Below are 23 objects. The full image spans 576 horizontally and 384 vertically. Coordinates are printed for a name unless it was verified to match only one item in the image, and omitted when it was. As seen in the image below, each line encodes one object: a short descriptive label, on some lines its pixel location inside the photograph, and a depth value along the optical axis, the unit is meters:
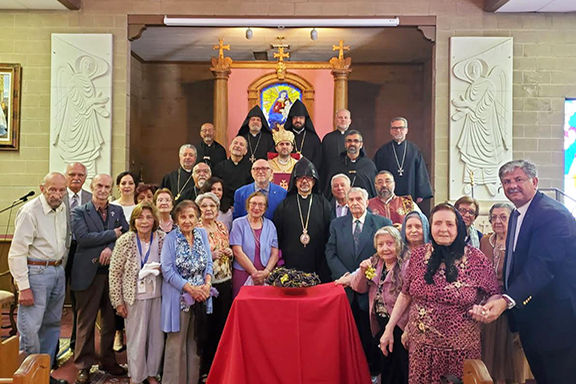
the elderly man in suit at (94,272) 4.24
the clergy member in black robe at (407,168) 6.35
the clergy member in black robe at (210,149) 6.75
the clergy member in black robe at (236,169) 5.80
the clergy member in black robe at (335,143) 6.45
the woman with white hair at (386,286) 3.53
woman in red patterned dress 2.81
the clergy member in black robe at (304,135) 6.48
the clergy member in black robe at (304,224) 4.63
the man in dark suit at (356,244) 4.12
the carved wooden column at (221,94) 9.07
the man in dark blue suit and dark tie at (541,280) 2.89
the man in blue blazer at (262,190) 4.94
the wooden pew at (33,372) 1.97
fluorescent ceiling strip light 6.82
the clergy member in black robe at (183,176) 5.68
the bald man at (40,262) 3.90
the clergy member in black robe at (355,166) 5.66
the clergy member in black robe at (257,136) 6.47
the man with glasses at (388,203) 4.78
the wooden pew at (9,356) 2.85
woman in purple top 4.33
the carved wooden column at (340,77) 8.97
